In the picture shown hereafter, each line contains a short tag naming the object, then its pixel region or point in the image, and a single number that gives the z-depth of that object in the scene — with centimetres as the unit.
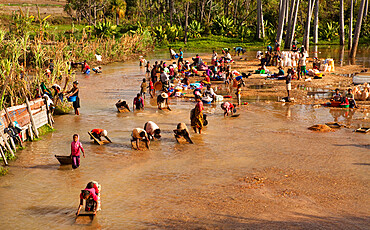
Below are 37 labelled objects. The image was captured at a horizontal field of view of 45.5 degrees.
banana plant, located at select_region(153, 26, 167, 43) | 5204
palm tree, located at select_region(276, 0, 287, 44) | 4062
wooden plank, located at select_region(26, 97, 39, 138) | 1455
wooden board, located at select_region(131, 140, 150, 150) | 1424
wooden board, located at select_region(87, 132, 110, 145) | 1470
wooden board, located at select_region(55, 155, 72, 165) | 1245
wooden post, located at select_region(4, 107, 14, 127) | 1332
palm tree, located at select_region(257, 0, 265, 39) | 5005
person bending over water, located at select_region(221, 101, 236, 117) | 1842
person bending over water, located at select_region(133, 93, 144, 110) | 1969
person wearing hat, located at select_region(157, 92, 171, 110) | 1977
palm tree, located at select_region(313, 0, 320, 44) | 4948
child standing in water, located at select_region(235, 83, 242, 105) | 2058
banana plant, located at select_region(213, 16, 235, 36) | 5672
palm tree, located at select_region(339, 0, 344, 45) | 4879
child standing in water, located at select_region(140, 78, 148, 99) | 2171
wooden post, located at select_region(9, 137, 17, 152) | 1331
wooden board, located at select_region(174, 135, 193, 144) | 1484
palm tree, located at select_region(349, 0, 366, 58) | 3916
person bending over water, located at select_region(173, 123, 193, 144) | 1477
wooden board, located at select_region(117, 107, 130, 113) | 1948
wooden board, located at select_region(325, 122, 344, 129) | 1686
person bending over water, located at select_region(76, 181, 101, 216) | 923
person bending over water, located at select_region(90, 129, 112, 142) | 1478
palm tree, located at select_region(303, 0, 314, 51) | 4288
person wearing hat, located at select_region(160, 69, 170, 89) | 2310
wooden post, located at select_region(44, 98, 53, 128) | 1628
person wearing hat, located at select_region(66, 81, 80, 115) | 1839
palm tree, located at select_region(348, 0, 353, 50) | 4681
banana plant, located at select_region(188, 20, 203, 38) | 5572
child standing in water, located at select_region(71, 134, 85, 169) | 1205
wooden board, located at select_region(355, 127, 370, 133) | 1598
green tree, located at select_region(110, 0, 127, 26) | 6525
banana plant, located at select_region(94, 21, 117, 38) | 4812
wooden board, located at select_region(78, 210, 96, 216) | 930
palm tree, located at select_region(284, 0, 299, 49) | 4318
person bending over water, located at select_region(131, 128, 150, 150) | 1395
